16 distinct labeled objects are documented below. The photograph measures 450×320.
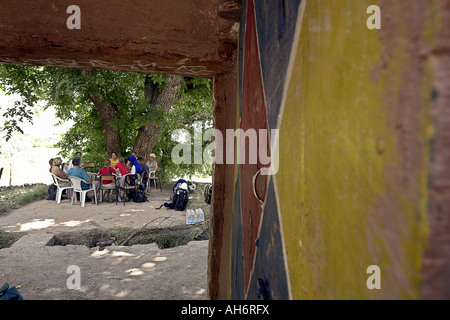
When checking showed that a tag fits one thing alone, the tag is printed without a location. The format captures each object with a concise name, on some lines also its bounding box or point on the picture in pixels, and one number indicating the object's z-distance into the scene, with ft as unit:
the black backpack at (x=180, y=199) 26.13
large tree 24.35
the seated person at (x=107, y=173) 29.25
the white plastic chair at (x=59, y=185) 28.78
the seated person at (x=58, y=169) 28.44
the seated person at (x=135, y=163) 29.68
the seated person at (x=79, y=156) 27.78
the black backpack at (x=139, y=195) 30.01
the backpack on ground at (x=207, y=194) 28.12
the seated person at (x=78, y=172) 27.28
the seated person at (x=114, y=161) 29.76
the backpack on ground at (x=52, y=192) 31.04
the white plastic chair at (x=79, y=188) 27.48
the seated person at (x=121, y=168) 29.04
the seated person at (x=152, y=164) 34.34
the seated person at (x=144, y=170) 32.54
